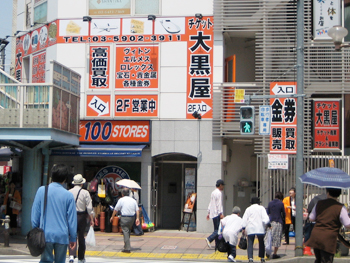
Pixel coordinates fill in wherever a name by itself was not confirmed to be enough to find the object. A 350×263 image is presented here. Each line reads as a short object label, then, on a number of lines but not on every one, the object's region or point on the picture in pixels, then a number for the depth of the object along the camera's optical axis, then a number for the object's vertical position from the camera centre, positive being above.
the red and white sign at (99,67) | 19.58 +2.84
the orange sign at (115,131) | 19.20 +0.49
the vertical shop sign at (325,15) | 18.47 +4.55
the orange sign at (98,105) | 19.50 +1.42
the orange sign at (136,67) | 19.34 +2.83
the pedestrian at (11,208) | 17.36 -2.08
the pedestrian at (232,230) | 12.26 -1.94
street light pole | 13.52 +0.46
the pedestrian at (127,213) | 13.97 -1.79
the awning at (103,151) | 18.50 -0.23
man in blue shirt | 6.73 -0.96
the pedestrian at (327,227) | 7.77 -1.20
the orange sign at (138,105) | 19.27 +1.43
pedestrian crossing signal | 14.73 +0.71
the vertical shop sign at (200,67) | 19.00 +2.80
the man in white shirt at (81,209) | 11.16 -1.37
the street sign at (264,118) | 16.00 +0.83
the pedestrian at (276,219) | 13.65 -1.94
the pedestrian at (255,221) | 12.41 -1.76
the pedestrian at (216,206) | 14.52 -1.68
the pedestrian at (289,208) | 16.44 -1.92
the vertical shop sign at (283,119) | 16.50 +0.82
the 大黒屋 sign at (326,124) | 18.42 +0.76
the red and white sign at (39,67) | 20.77 +3.02
